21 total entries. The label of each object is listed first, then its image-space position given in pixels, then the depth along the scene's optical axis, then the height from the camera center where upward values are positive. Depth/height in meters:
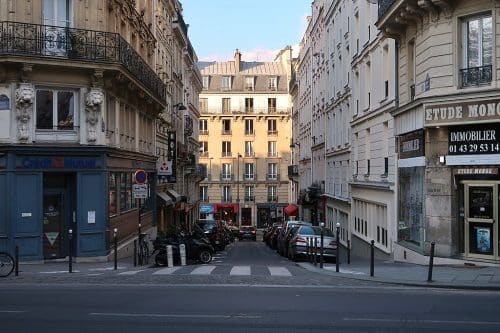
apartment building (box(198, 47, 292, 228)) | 82.31 +2.40
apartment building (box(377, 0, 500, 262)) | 18.11 +1.25
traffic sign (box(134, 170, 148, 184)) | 23.38 -0.17
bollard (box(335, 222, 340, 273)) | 19.02 -2.58
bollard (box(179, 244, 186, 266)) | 22.77 -2.67
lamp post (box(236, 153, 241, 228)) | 82.06 -1.65
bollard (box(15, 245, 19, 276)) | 18.08 -2.23
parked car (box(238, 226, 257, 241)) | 64.49 -5.77
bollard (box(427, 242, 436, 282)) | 15.69 -2.14
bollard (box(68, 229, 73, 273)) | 19.57 -2.46
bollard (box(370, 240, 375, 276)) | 17.05 -2.28
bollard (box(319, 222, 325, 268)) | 20.12 -2.49
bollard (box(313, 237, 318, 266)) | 22.03 -2.53
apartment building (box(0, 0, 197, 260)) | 22.56 +1.59
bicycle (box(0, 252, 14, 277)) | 18.23 -2.45
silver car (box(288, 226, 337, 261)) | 24.28 -2.51
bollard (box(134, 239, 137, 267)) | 22.48 -2.65
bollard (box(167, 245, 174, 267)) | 22.22 -2.73
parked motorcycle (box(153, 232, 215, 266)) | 22.89 -2.57
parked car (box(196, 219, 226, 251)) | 35.69 -3.22
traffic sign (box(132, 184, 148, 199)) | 23.02 -0.60
